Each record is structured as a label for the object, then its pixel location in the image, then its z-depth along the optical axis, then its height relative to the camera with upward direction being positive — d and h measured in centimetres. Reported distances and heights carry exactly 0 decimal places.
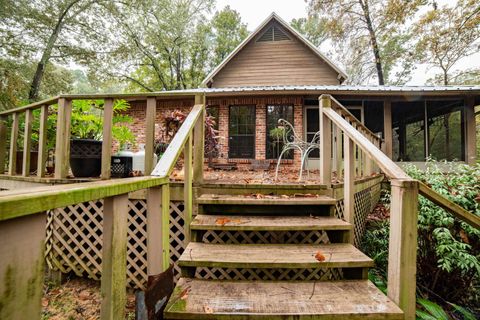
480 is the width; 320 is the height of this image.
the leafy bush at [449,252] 254 -92
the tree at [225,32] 2003 +1180
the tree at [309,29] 2092 +1263
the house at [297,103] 807 +252
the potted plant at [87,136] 297 +46
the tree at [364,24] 1252 +837
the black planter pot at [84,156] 295 +13
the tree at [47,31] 1102 +686
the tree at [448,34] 1199 +762
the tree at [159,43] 1444 +885
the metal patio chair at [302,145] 375 +39
